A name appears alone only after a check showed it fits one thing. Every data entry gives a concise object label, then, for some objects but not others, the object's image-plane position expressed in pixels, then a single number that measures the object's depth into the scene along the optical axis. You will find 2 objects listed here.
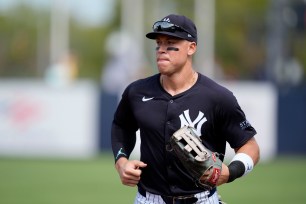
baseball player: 14.66
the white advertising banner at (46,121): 42.03
